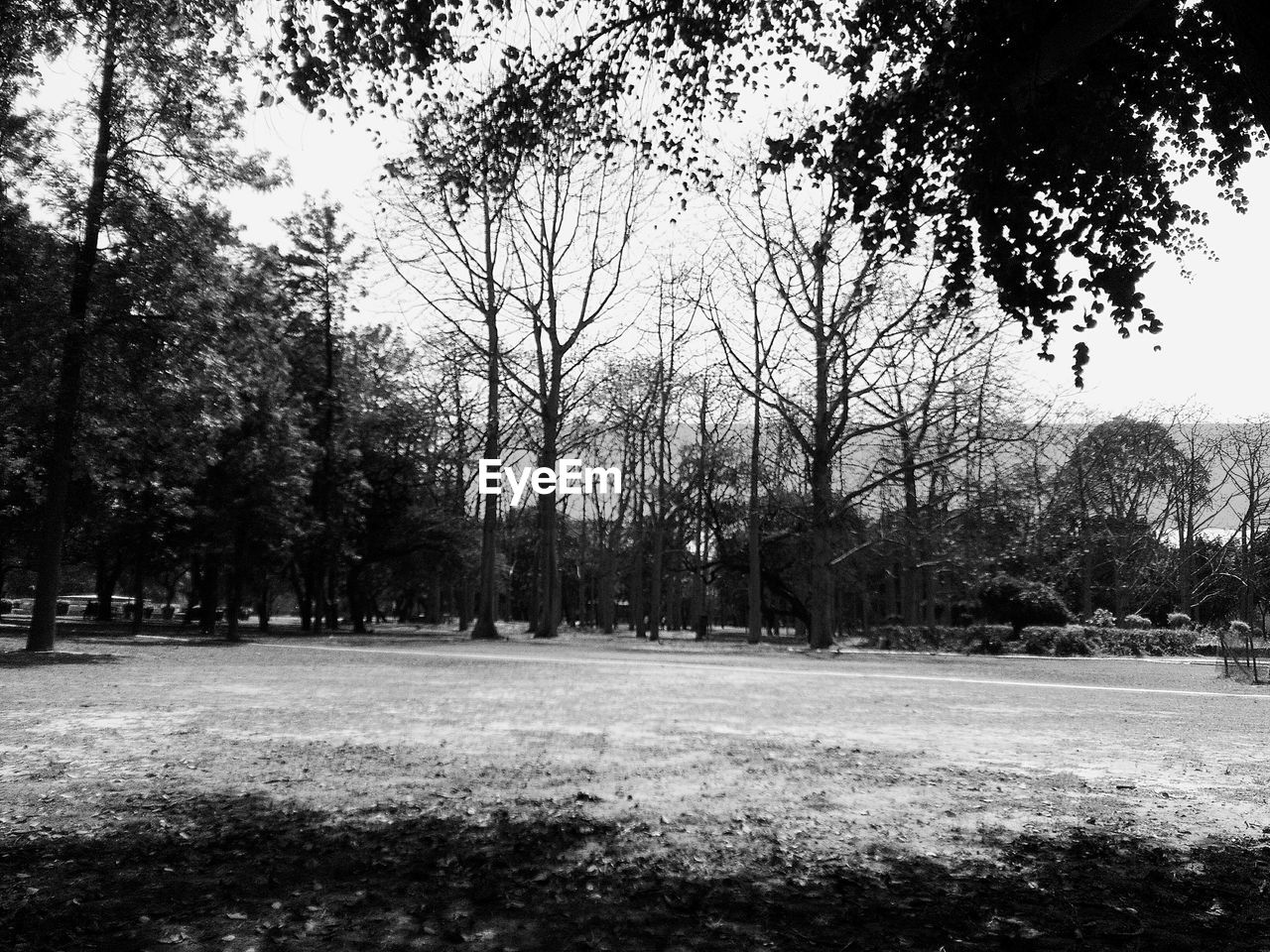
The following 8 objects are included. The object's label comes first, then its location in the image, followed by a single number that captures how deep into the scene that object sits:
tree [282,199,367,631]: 34.06
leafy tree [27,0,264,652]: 18.27
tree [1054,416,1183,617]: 42.84
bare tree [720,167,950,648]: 28.88
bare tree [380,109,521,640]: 32.81
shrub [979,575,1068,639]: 31.66
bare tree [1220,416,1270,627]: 39.16
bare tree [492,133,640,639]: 33.00
